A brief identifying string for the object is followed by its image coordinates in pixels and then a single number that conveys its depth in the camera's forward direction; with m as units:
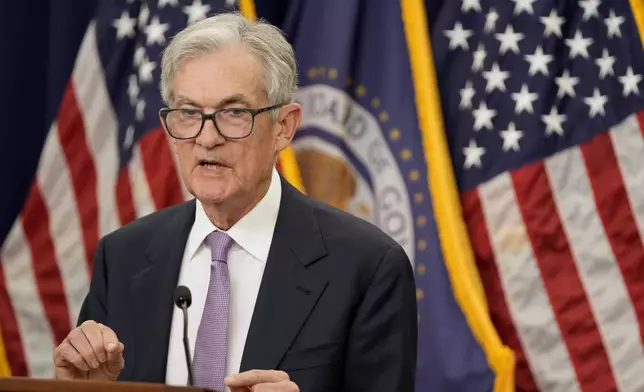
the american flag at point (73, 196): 8.62
